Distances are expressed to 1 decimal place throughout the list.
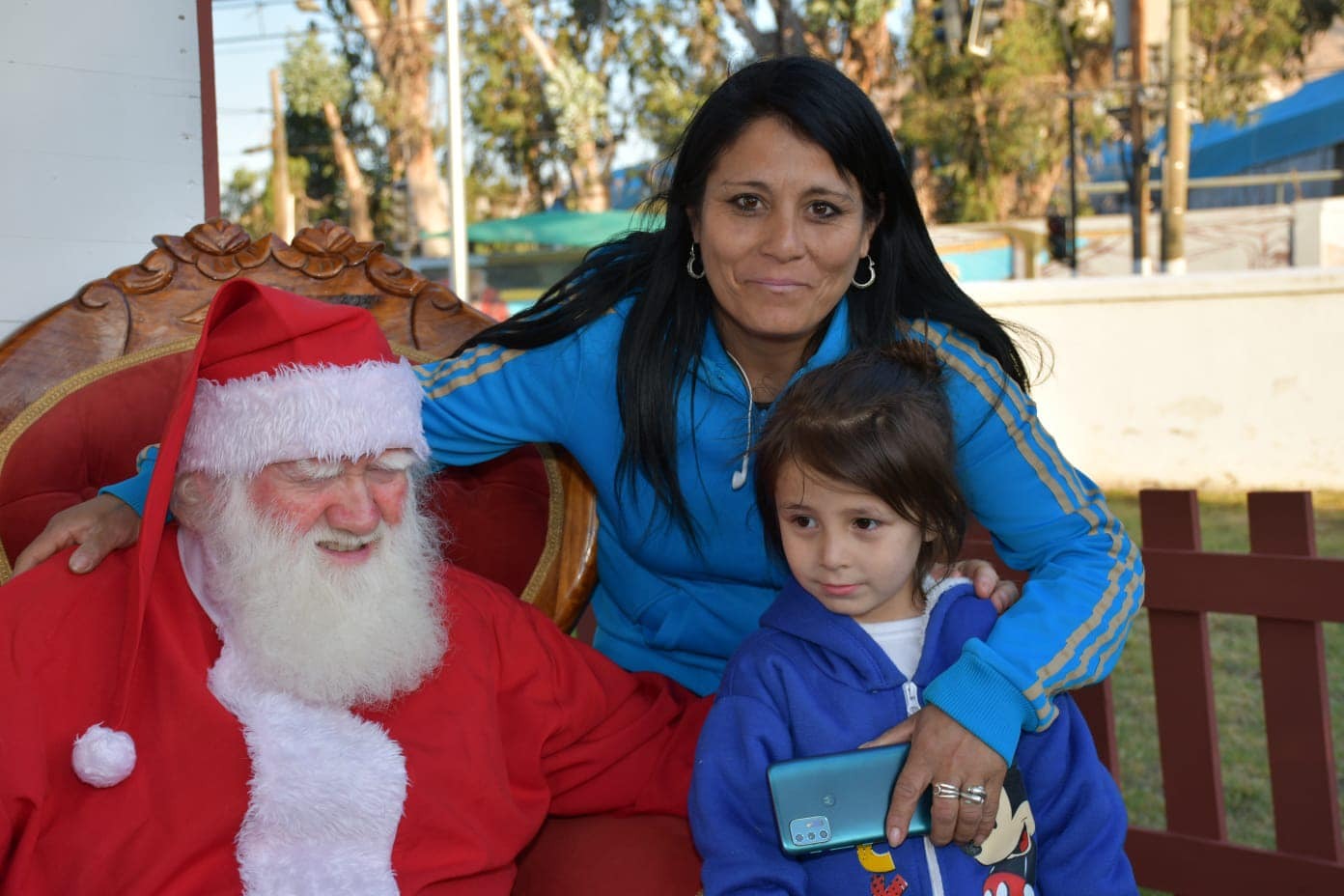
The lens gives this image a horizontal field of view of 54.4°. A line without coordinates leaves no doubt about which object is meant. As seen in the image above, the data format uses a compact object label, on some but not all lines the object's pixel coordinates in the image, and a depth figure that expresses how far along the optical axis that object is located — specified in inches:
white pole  495.5
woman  91.4
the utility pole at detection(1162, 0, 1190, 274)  550.0
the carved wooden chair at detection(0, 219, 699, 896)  91.6
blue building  743.1
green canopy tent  721.6
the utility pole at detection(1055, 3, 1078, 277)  622.2
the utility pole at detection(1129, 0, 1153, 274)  616.1
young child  82.6
